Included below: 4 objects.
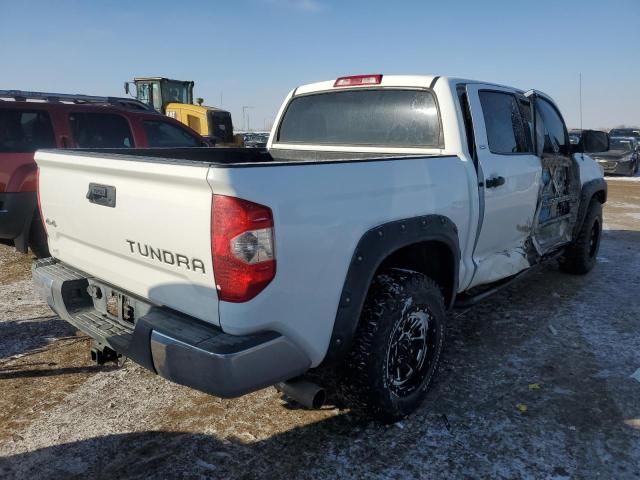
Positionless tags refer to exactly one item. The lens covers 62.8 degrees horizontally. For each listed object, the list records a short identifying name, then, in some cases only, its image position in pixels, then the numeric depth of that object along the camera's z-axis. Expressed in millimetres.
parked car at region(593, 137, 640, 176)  18750
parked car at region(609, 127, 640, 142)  24466
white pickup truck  2111
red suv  5402
